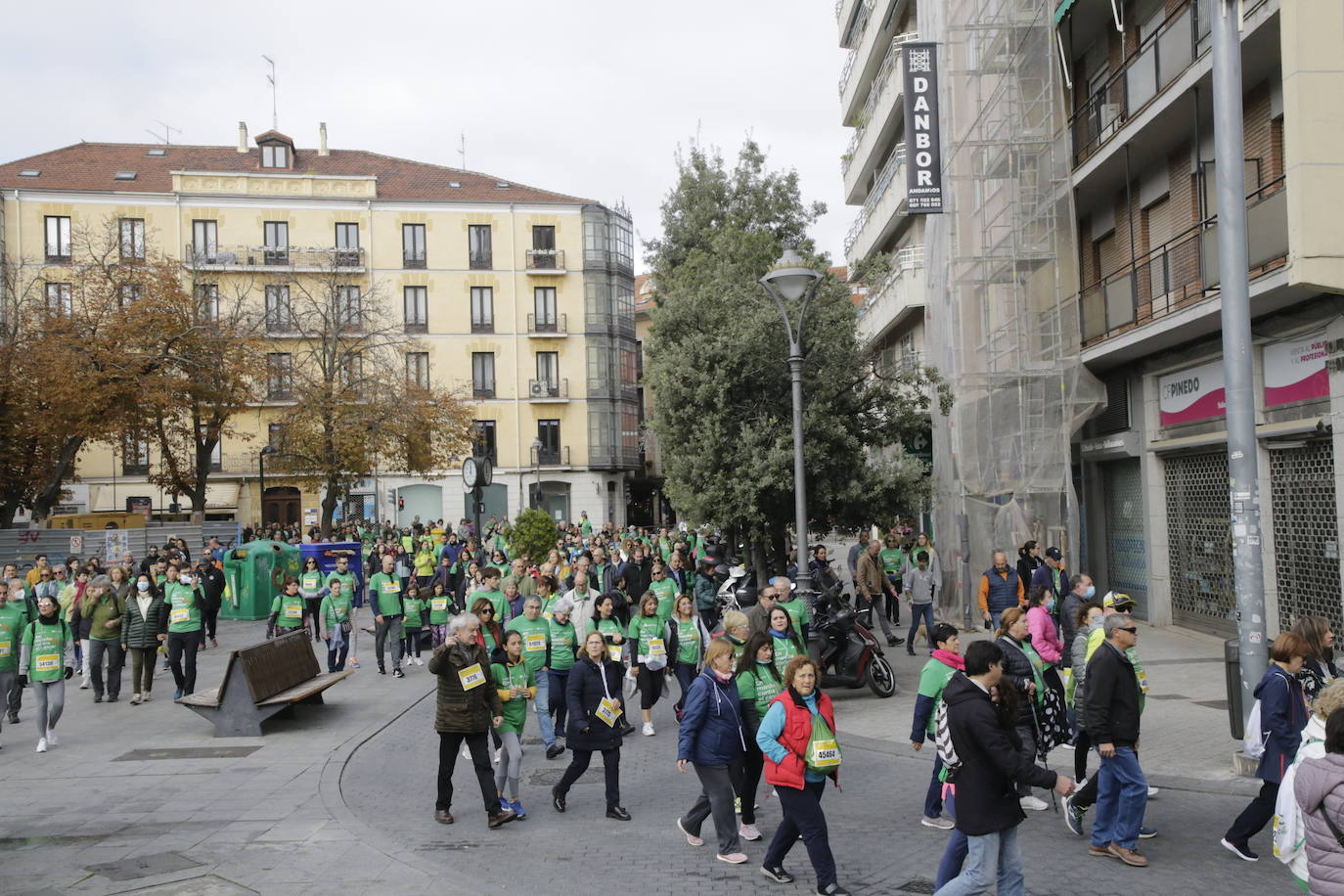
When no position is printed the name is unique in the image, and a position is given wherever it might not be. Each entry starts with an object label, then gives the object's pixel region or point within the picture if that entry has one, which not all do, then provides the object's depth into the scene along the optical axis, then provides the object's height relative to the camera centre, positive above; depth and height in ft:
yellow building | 156.25 +35.02
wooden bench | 38.60 -6.76
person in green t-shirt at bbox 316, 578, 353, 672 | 50.39 -5.25
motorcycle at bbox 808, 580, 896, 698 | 41.24 -6.18
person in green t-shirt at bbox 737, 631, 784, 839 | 24.48 -4.46
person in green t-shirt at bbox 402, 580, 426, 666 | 51.75 -5.15
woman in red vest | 20.49 -5.00
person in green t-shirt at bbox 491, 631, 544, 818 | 27.55 -5.64
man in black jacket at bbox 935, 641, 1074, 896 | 17.11 -4.76
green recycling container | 80.18 -5.06
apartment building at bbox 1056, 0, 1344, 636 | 38.34 +7.66
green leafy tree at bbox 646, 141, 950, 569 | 54.34 +3.86
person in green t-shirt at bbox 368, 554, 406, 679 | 49.93 -4.85
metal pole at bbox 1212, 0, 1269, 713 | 28.71 +4.46
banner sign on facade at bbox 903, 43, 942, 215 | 63.41 +20.96
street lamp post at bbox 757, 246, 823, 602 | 41.45 +6.11
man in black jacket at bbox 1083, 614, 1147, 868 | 21.94 -5.00
